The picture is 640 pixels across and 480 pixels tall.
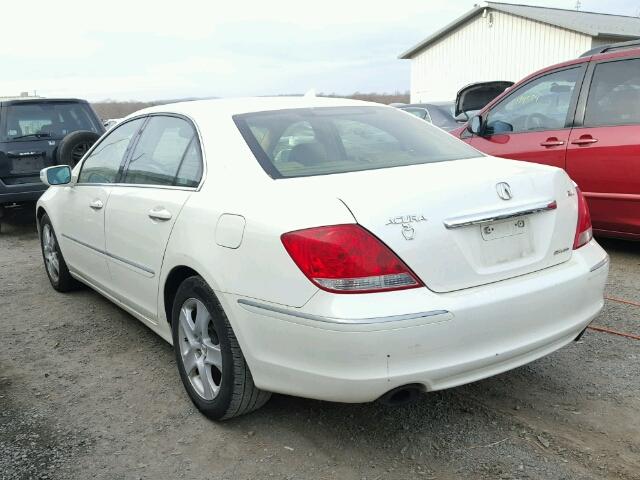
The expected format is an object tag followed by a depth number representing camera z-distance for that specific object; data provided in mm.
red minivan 5223
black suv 8344
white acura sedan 2410
